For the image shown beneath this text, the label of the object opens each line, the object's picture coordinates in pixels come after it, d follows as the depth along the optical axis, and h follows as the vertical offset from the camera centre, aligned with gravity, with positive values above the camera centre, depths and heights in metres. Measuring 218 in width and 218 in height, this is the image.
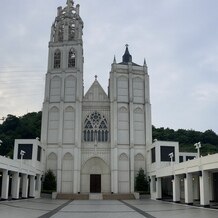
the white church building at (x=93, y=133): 36.22 +4.62
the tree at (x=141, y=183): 35.83 -2.42
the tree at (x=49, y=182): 36.12 -2.48
